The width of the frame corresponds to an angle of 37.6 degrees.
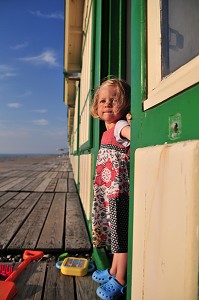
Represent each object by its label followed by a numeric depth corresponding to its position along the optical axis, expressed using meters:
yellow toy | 1.98
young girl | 1.72
